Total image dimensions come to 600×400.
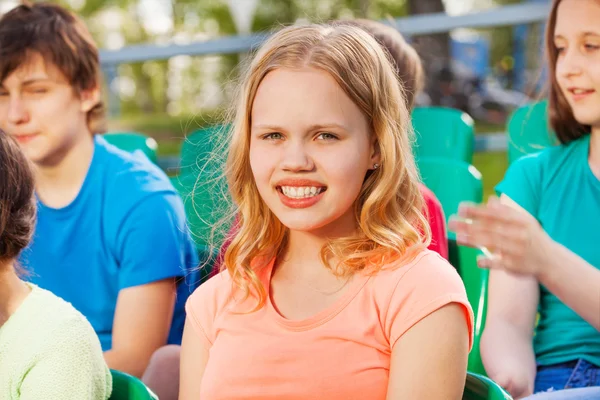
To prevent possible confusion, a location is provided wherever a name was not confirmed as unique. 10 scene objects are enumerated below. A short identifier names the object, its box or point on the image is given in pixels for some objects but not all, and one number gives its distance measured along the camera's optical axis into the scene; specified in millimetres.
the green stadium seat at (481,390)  1469
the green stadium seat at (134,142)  3820
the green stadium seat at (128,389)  1646
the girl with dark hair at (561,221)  2117
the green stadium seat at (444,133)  3436
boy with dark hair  2496
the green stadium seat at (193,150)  3201
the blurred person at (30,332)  1719
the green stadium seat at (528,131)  3070
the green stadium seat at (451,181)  2910
